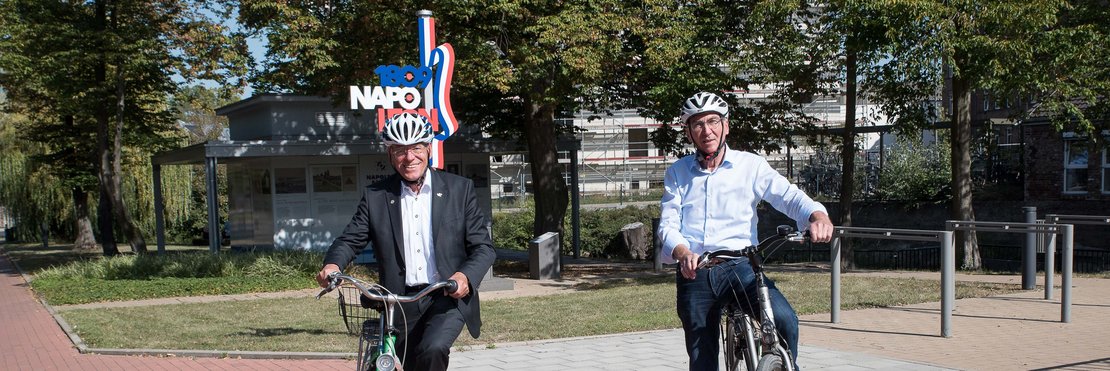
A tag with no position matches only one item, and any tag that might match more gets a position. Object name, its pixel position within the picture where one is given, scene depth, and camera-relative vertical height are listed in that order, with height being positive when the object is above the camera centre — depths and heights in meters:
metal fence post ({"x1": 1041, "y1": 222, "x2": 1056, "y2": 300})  10.93 -1.44
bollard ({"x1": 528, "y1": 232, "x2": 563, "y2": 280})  18.25 -2.13
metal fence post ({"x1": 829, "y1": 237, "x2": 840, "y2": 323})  10.40 -1.57
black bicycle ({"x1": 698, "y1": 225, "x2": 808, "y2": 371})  4.26 -0.85
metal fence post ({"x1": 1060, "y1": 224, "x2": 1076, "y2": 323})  10.09 -1.54
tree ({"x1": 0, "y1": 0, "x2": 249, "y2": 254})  21.92 +2.20
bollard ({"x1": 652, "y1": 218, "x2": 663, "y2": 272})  19.09 -2.11
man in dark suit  4.61 -0.42
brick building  24.11 -0.74
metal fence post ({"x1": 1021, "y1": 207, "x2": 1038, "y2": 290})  13.08 -1.75
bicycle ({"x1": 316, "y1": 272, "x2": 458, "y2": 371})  4.25 -0.81
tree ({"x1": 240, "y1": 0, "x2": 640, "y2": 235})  16.36 +1.87
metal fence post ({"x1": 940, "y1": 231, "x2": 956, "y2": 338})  9.20 -1.38
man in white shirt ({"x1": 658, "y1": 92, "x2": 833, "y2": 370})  4.59 -0.32
